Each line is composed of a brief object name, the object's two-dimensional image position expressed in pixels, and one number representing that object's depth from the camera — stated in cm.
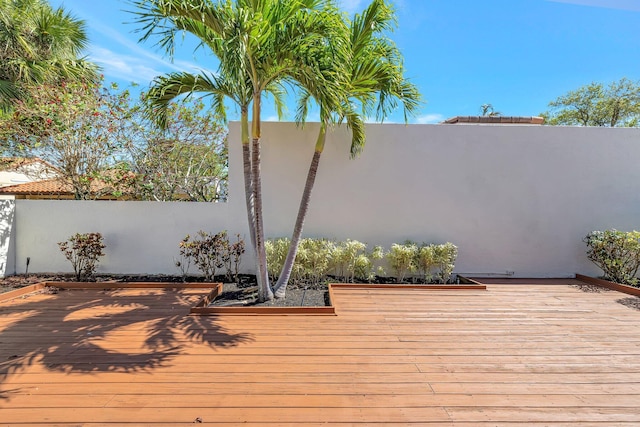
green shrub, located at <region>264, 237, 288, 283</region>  497
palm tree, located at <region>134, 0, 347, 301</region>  313
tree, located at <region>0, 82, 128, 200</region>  594
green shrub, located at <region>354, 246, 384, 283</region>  517
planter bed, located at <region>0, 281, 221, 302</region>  486
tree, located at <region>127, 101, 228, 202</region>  677
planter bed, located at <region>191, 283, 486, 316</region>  381
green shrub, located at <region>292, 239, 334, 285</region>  498
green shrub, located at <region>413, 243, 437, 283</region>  520
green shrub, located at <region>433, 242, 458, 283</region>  525
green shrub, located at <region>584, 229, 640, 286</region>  504
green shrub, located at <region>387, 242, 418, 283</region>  516
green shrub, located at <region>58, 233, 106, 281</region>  513
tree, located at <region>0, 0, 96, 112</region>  668
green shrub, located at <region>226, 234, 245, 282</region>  518
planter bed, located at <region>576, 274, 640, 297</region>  479
